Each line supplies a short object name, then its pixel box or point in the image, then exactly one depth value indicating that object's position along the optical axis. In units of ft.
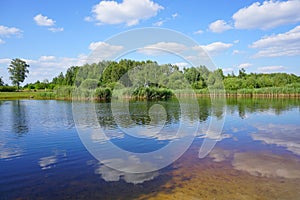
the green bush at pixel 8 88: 228.57
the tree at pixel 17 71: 269.64
